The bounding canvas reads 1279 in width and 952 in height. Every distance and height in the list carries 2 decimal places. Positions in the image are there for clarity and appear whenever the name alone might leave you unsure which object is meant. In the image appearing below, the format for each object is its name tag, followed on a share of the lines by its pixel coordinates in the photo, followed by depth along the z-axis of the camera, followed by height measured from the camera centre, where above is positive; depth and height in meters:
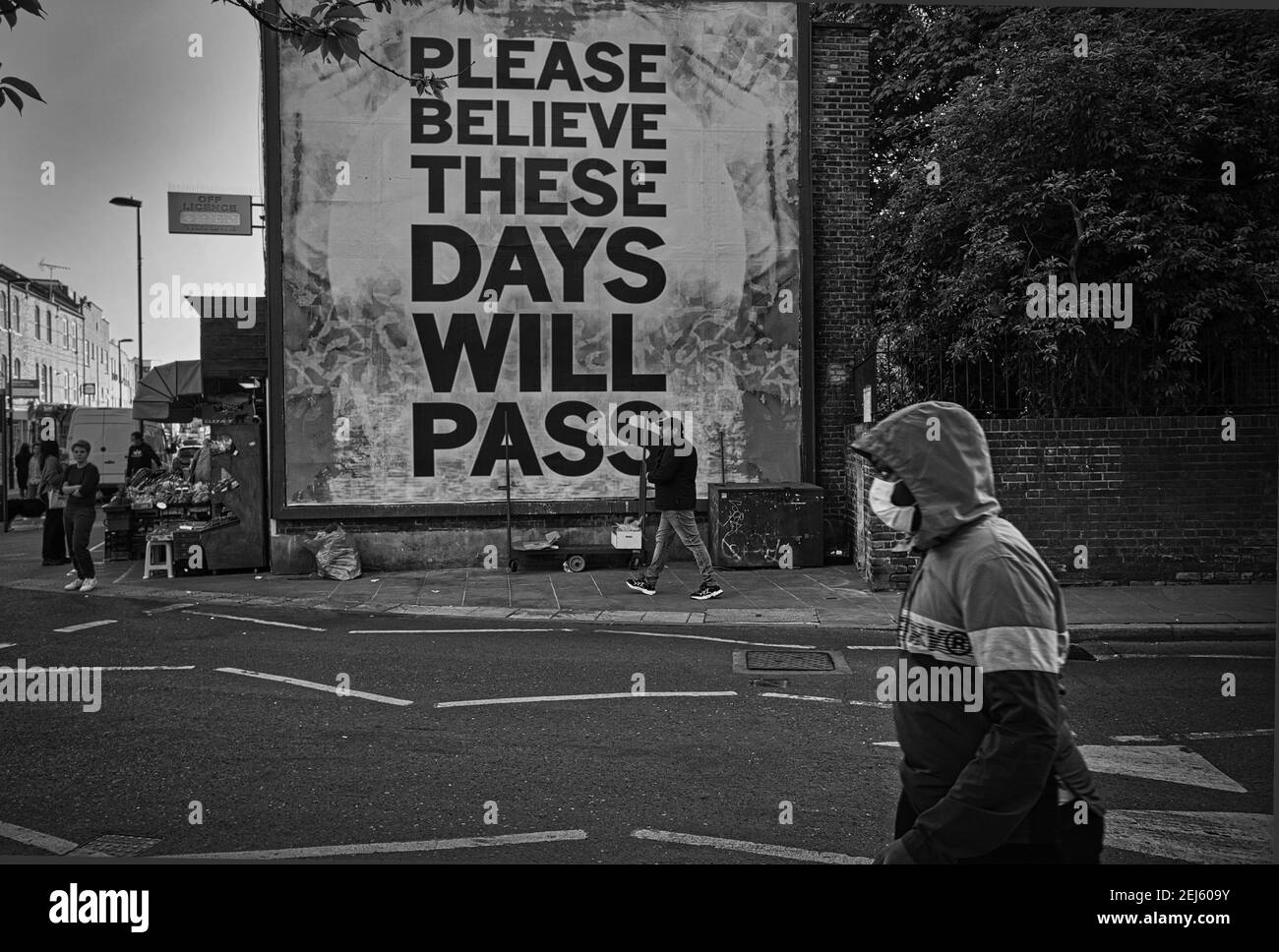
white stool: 13.97 -1.30
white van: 30.91 +0.89
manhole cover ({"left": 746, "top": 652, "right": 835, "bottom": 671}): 8.30 -1.60
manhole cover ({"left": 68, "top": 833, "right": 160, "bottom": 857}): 4.59 -1.68
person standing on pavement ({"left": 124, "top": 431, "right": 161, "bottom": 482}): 22.22 +0.15
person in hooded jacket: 2.42 -0.48
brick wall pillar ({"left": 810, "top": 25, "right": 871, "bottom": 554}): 15.18 +3.33
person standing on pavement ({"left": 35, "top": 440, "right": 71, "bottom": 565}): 15.12 -0.87
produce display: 15.53 -0.42
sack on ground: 13.65 -1.18
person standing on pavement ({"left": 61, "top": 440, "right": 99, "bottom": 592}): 12.98 -0.55
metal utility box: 13.81 -0.84
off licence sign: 13.69 +3.24
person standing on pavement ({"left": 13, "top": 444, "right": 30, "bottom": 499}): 25.81 +0.02
